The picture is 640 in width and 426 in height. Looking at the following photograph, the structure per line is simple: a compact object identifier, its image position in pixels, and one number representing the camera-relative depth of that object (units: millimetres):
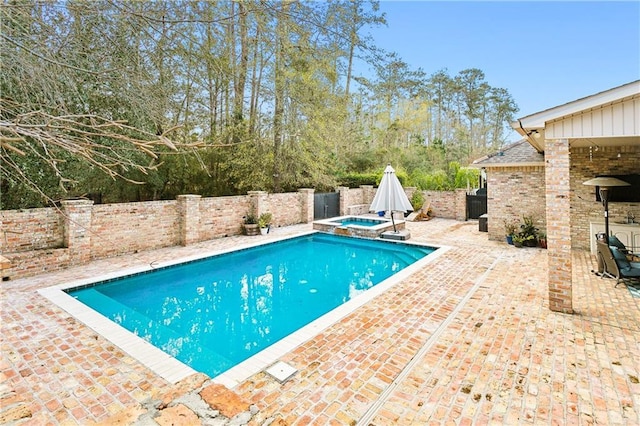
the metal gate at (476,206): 16438
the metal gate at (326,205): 16714
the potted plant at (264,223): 12906
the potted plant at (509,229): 10462
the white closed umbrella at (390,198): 11945
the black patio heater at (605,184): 7066
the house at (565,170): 4746
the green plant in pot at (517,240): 9999
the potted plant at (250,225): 12672
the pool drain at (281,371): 3516
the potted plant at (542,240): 9867
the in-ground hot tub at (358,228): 12430
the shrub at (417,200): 17781
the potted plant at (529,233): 9984
